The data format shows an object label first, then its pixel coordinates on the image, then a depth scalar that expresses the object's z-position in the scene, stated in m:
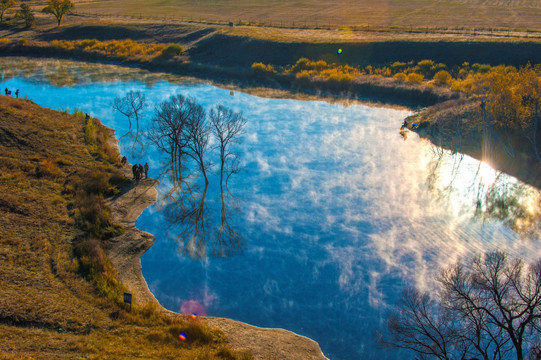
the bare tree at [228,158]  36.19
